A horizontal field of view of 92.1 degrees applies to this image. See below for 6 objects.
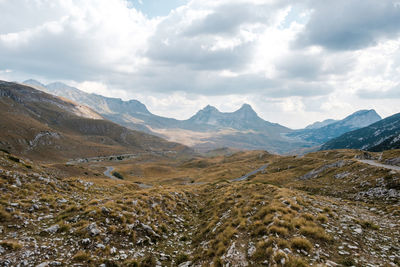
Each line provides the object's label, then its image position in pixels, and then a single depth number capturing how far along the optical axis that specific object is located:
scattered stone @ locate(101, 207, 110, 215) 15.28
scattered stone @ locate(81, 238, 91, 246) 11.70
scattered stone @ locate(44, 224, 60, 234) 12.66
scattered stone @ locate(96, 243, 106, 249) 11.57
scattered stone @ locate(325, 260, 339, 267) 8.99
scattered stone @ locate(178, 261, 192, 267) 11.35
